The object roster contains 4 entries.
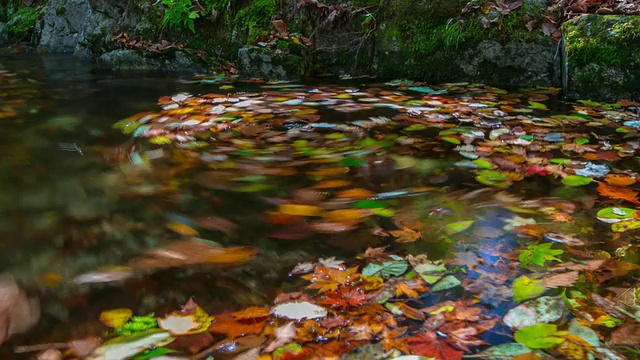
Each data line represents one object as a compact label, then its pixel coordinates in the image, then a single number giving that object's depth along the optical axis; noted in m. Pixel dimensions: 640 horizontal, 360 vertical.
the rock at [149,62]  6.04
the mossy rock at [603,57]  3.85
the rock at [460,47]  4.43
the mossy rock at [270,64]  5.16
